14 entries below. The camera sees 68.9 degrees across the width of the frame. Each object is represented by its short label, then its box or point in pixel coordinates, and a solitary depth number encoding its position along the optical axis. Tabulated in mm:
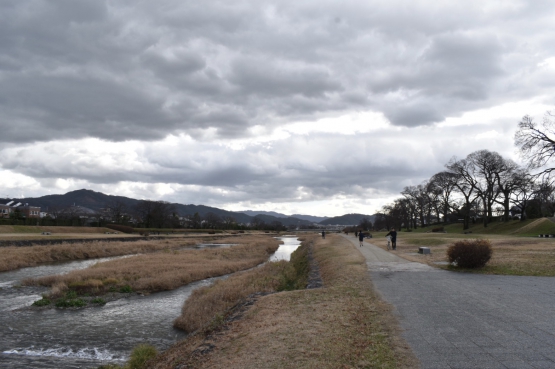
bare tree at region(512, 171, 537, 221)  59594
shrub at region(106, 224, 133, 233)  93819
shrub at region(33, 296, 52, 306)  16542
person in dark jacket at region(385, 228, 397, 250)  31455
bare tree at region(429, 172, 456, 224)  77400
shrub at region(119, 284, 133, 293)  19862
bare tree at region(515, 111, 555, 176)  32562
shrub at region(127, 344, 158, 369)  9123
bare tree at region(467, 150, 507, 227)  65000
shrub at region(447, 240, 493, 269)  17484
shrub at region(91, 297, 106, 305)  17291
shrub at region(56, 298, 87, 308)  16500
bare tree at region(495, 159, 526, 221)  64000
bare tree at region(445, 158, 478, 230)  68562
